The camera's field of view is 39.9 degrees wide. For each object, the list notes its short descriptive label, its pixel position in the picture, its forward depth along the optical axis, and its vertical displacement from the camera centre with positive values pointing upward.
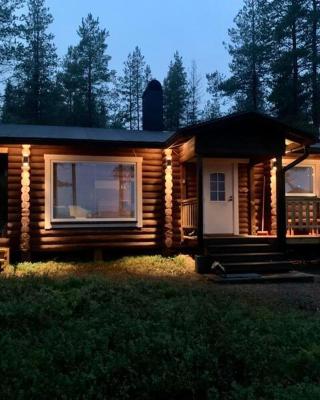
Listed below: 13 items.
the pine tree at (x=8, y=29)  25.09 +10.63
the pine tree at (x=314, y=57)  25.81 +9.05
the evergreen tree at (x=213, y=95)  34.77 +9.79
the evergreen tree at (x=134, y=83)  38.91 +11.52
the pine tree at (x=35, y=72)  29.91 +9.95
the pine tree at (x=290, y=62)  26.31 +9.15
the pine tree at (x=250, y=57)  29.05 +10.54
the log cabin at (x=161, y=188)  10.37 +0.64
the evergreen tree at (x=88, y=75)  32.69 +10.46
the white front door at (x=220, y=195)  12.05 +0.48
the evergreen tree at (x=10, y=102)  30.25 +7.87
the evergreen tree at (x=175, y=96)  35.84 +9.65
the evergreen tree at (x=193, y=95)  38.47 +11.22
